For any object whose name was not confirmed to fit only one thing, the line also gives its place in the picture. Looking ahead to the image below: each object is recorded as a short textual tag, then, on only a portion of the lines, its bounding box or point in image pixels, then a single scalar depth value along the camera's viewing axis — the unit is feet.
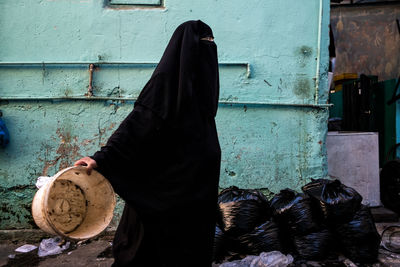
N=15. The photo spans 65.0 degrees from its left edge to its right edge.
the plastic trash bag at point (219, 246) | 9.71
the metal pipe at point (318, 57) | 12.19
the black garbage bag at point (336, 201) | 9.51
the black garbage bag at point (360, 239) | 9.33
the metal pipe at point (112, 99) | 11.91
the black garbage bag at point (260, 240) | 9.55
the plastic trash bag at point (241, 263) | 9.15
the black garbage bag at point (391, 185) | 13.72
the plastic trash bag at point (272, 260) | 8.81
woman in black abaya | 5.85
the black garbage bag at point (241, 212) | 9.64
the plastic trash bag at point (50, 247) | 10.66
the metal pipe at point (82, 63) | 11.88
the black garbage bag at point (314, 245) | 9.46
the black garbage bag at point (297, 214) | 9.62
